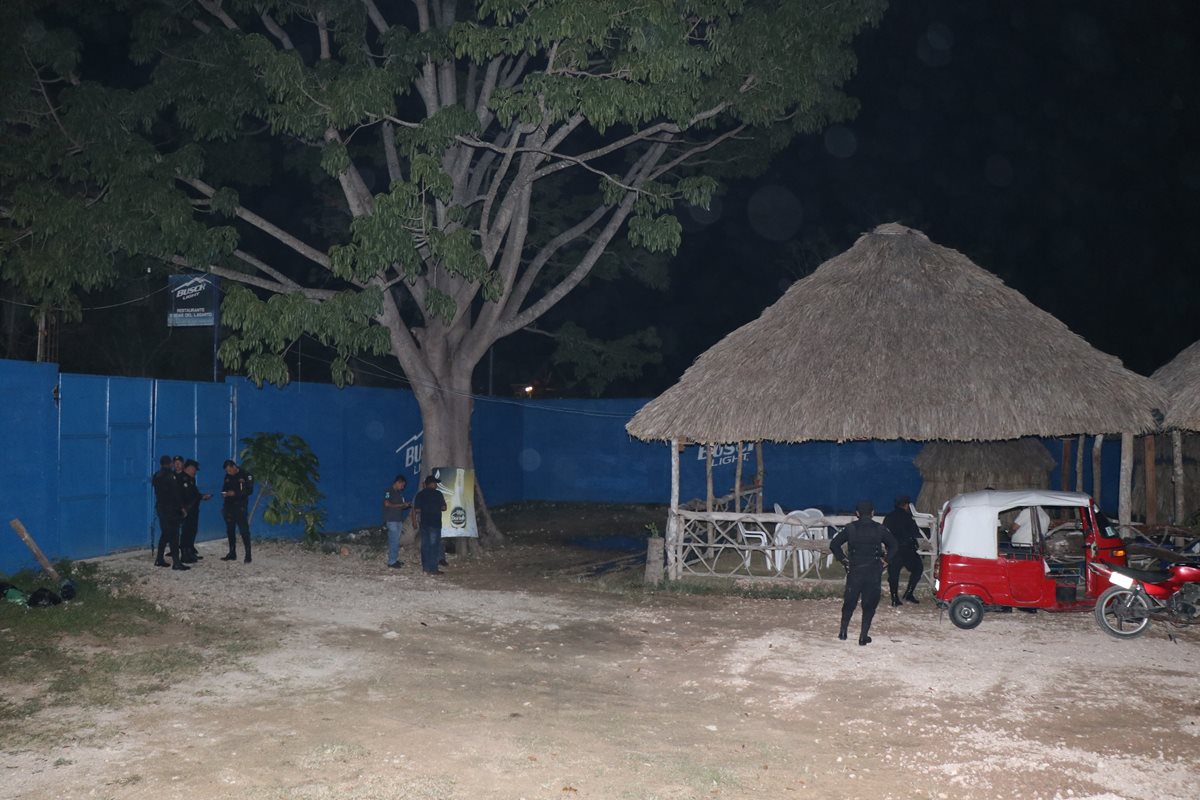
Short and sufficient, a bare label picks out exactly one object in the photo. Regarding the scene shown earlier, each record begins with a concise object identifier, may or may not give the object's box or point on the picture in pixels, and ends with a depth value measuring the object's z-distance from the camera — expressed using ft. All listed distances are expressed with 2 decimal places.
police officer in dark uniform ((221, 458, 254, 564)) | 47.32
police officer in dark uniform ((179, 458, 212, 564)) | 44.96
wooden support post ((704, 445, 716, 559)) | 48.03
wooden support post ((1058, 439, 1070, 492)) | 61.87
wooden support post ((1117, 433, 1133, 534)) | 44.65
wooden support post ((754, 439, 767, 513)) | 58.53
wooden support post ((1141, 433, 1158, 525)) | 52.26
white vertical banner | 55.72
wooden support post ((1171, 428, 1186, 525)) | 52.85
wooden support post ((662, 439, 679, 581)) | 47.03
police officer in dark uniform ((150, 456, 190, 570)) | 43.62
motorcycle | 34.99
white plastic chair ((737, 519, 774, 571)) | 47.24
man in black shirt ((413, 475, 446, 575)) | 48.73
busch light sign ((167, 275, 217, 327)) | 53.88
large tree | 48.06
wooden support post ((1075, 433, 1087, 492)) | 58.24
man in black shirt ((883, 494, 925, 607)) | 40.73
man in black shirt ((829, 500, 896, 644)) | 34.24
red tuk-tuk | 36.91
